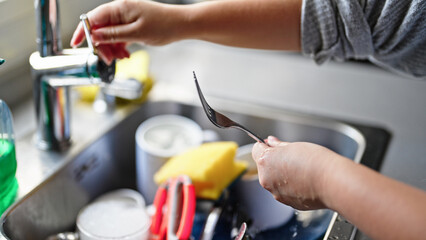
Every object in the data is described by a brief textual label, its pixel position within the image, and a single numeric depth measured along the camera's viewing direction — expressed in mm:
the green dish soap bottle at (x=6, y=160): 589
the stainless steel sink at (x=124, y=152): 639
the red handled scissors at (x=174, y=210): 598
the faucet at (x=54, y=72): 634
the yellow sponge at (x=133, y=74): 854
